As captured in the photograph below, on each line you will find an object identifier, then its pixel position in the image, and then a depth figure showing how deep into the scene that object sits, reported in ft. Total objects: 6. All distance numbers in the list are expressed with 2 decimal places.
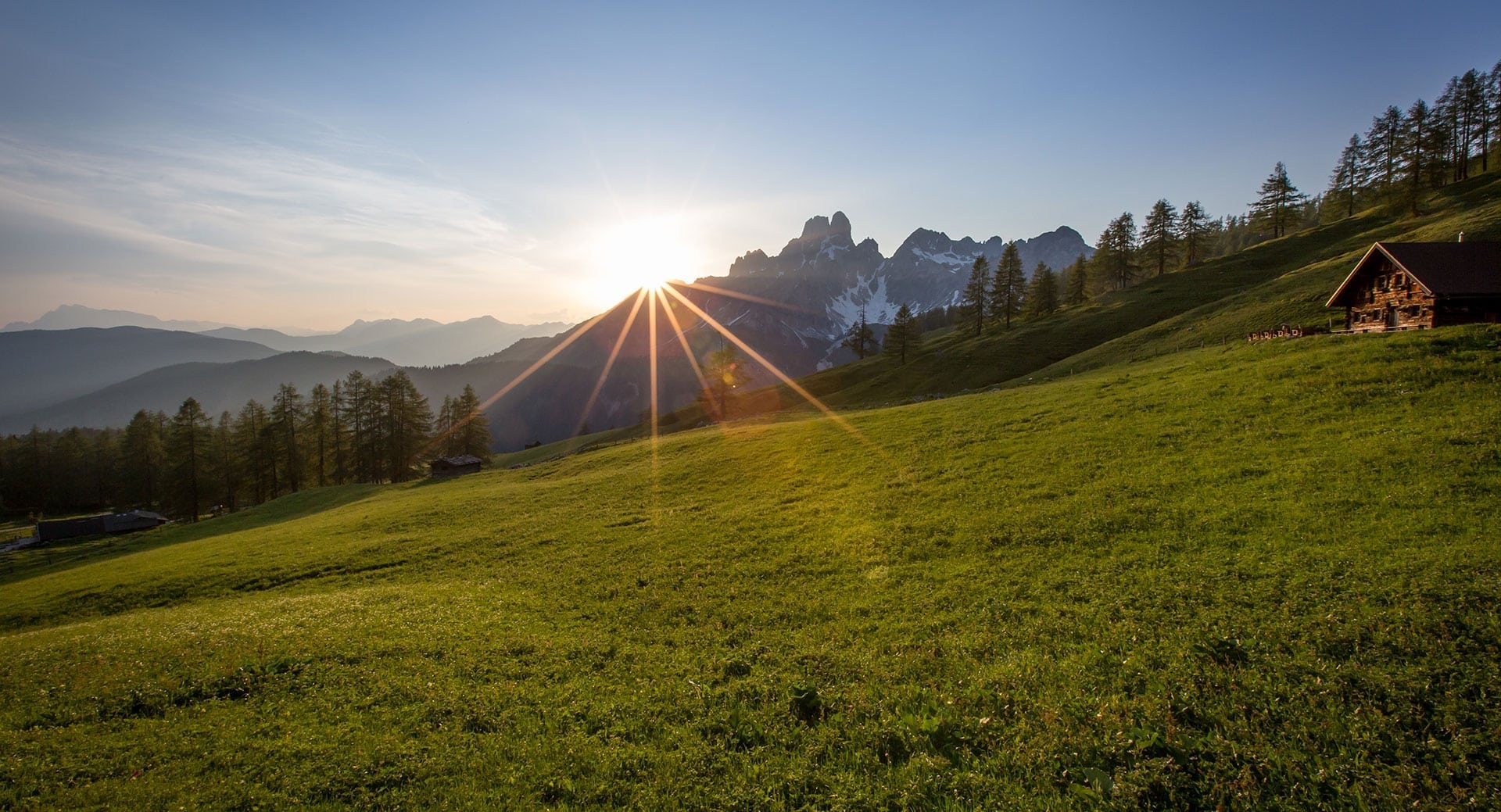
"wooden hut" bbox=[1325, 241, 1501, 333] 106.93
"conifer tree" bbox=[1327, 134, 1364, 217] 314.71
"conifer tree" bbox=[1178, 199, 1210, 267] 322.75
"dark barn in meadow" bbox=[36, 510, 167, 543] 213.05
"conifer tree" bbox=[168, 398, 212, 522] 251.80
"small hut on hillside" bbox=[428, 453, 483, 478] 234.79
